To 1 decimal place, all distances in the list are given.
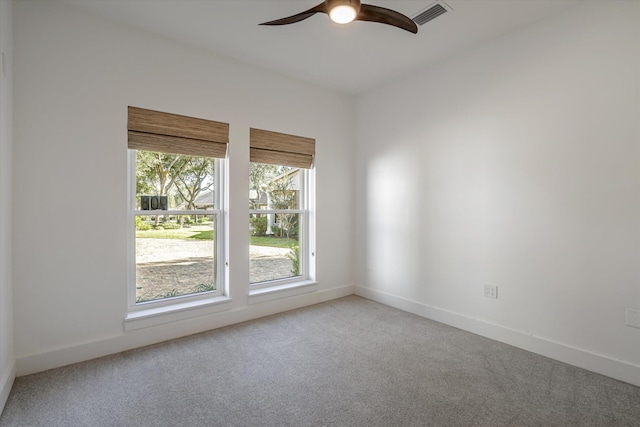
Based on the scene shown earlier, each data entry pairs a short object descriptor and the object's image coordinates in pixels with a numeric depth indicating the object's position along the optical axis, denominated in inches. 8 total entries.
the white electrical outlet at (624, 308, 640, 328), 87.5
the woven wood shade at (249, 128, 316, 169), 140.8
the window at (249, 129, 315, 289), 145.1
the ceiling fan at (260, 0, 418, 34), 70.9
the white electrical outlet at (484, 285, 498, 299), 118.1
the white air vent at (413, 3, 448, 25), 97.7
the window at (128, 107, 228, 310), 115.3
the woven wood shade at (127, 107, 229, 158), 111.2
